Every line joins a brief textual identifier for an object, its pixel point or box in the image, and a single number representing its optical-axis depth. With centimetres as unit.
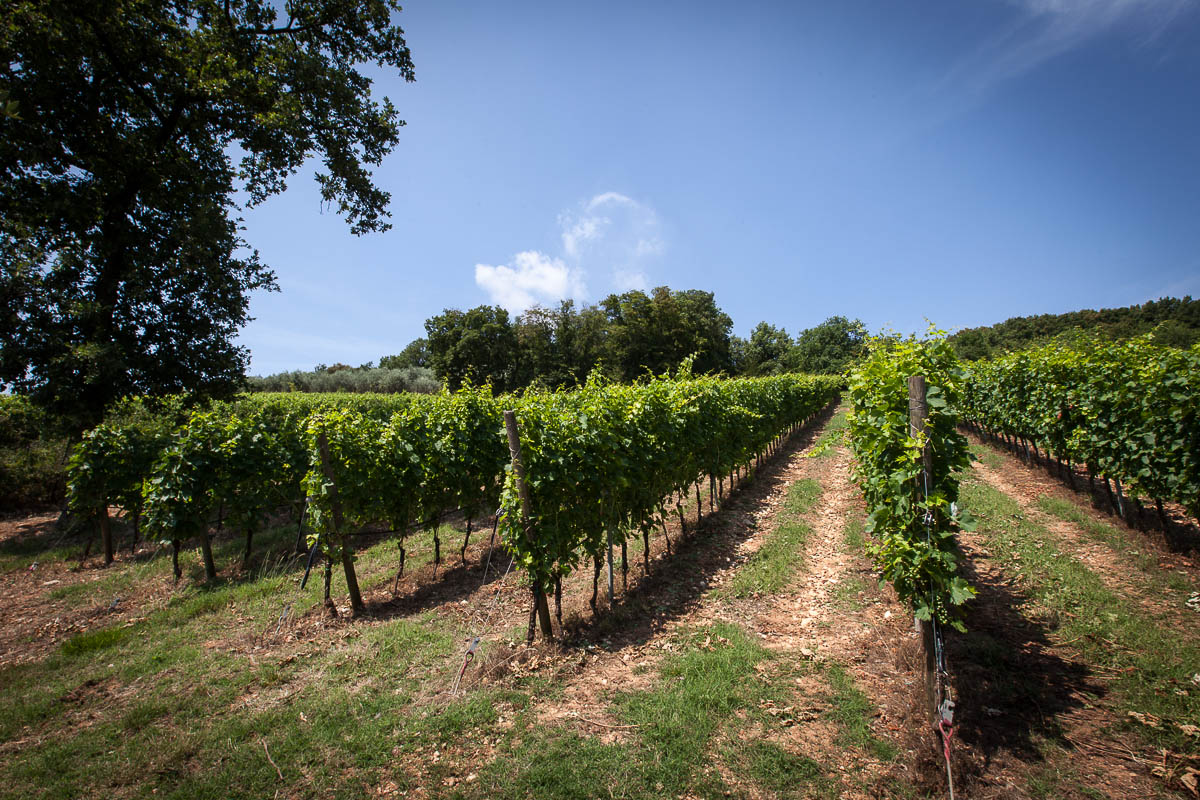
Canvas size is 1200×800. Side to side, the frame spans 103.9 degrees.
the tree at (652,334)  5297
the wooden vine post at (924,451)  389
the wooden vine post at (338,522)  655
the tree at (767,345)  8654
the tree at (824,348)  7900
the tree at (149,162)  1177
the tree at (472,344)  4934
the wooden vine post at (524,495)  538
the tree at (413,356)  8875
